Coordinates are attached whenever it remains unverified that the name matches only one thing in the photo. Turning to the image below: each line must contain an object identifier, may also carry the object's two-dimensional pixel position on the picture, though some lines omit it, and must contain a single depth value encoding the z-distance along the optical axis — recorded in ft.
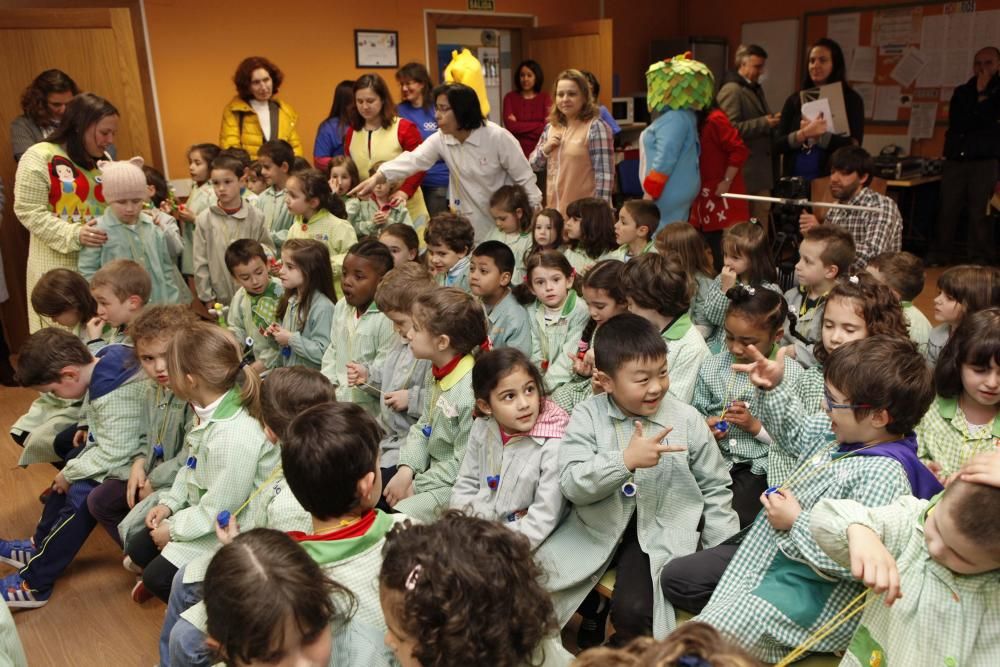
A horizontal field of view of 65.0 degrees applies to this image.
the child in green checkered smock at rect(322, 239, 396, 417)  9.77
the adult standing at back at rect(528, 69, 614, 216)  14.08
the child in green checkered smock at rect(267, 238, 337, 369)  10.75
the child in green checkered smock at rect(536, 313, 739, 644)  6.27
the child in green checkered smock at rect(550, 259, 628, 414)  8.90
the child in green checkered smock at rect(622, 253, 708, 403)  8.12
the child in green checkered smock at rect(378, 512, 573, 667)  4.00
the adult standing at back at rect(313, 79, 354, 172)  17.81
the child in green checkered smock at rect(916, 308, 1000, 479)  6.21
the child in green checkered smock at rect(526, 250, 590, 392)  10.05
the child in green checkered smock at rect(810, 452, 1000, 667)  4.01
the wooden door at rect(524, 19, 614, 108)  23.52
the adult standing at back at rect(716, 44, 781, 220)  17.87
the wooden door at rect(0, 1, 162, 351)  15.81
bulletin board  22.79
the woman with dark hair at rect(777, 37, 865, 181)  15.89
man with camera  12.28
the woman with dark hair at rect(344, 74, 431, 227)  15.33
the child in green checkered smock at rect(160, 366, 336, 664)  5.95
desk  22.68
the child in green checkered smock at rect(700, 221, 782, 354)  10.15
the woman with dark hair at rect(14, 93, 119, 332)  12.09
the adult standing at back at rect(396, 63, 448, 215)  17.30
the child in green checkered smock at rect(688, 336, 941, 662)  5.12
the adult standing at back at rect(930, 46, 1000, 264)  19.71
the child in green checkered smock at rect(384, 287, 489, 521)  7.91
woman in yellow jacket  18.44
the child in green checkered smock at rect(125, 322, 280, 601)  7.13
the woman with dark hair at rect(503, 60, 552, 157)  22.71
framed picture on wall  22.36
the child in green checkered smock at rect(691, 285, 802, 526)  7.18
